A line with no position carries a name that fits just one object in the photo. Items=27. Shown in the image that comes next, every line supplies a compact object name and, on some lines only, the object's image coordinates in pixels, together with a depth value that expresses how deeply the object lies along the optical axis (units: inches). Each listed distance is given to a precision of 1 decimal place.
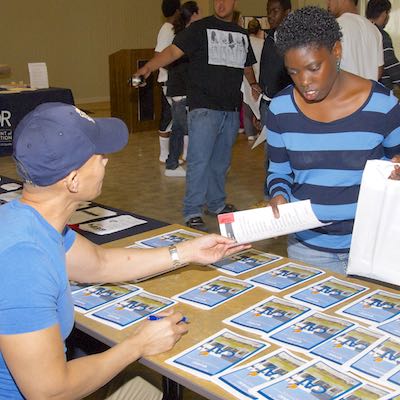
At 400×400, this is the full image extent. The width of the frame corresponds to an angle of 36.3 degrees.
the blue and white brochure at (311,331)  57.3
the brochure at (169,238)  85.3
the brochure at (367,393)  48.5
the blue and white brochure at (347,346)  54.6
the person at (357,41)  153.7
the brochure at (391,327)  59.2
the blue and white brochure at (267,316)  60.7
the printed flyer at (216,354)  53.2
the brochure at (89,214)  98.6
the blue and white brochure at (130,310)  63.1
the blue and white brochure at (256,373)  50.0
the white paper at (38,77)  268.1
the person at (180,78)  221.3
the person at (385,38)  203.9
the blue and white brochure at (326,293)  65.9
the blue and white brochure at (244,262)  76.1
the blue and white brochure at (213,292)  66.6
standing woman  73.2
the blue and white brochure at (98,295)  67.0
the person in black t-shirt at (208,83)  161.8
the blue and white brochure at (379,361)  52.2
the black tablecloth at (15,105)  250.4
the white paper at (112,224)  92.4
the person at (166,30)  228.5
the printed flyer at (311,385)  48.8
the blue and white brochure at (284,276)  70.6
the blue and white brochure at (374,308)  62.2
